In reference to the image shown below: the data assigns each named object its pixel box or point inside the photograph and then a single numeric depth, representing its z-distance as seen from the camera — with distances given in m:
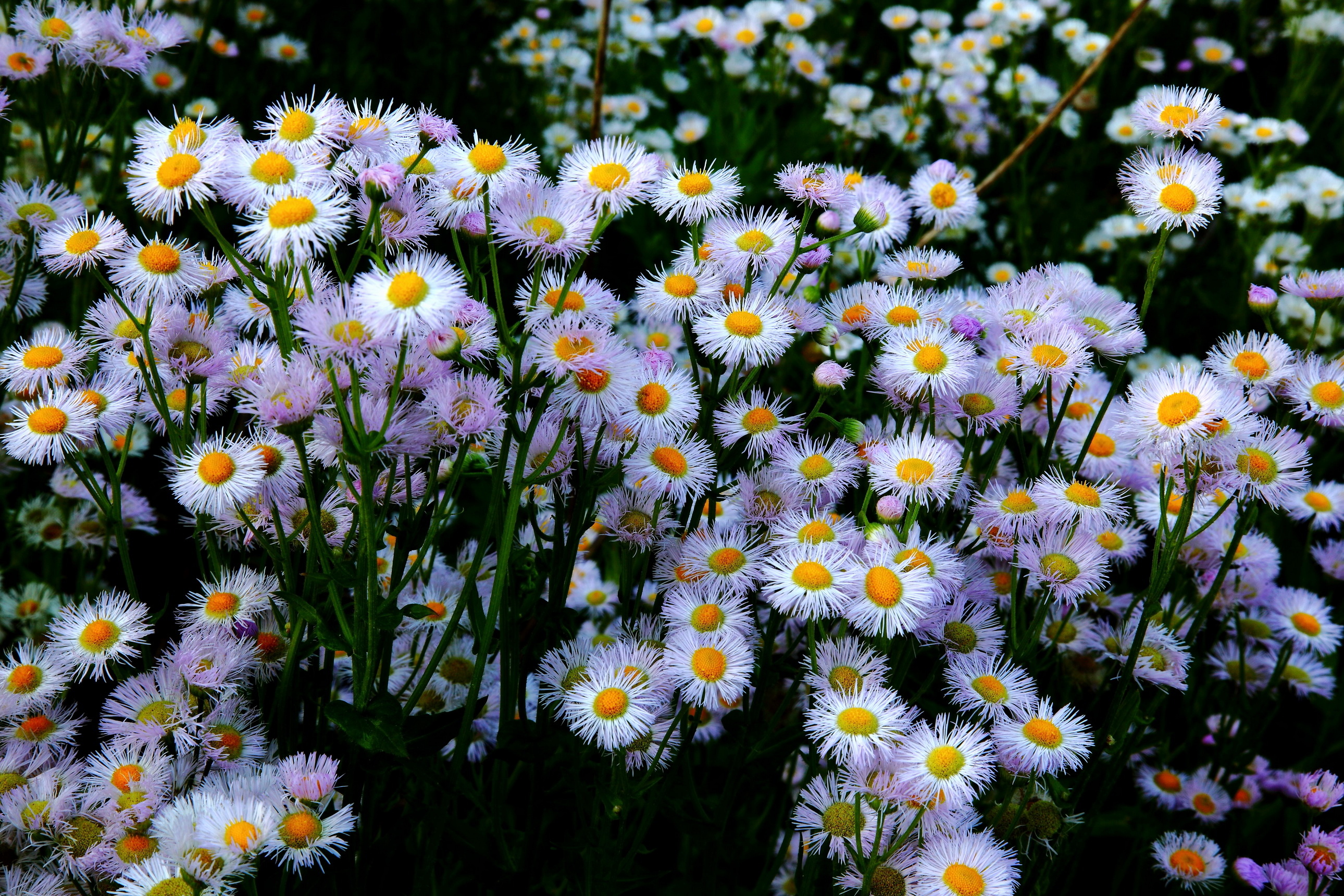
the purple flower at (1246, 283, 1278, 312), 0.60
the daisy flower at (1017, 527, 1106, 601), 0.55
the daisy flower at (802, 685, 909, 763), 0.51
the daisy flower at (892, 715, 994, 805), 0.51
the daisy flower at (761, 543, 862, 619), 0.52
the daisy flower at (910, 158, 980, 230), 0.62
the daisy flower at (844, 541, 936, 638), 0.52
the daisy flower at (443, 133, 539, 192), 0.53
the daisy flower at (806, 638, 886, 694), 0.52
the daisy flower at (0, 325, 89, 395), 0.55
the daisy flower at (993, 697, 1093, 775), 0.53
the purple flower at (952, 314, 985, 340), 0.56
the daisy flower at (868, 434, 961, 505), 0.54
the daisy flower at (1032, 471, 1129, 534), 0.55
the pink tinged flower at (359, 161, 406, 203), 0.50
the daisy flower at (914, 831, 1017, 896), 0.51
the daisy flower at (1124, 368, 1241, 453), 0.54
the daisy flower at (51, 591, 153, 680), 0.55
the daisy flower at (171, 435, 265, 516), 0.52
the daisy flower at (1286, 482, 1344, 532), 0.68
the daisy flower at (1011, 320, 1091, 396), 0.55
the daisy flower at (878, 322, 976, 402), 0.55
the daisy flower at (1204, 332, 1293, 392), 0.57
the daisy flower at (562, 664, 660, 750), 0.52
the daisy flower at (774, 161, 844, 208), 0.56
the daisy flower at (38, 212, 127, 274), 0.55
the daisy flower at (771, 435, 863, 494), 0.55
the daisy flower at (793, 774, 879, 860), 0.53
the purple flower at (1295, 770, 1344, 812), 0.61
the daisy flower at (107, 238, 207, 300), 0.54
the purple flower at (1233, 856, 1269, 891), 0.59
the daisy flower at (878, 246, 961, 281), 0.59
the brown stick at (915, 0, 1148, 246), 0.71
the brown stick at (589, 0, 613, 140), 0.68
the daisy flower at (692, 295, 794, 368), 0.55
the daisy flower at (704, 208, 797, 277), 0.56
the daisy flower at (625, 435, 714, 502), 0.54
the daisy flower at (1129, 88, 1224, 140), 0.56
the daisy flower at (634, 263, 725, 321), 0.55
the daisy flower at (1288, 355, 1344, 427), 0.57
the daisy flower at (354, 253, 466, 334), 0.50
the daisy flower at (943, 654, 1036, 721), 0.54
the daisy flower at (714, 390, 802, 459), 0.55
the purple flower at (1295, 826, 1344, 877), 0.58
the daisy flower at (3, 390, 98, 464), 0.54
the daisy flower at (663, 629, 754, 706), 0.52
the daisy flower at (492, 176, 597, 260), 0.53
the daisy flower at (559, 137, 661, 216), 0.53
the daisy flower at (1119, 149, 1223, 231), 0.56
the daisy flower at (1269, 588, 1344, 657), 0.65
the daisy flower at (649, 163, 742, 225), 0.56
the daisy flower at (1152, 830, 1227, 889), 0.60
